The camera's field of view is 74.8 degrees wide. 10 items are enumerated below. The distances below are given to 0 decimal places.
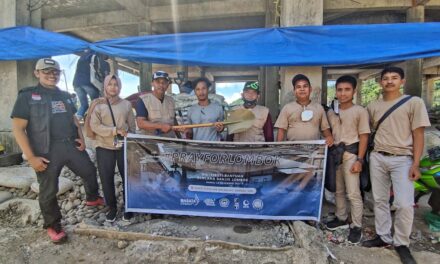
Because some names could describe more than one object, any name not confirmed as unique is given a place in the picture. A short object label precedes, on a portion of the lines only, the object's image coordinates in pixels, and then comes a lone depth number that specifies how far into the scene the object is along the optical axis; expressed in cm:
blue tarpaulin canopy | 311
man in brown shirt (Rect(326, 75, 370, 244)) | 277
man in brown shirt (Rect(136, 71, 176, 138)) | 318
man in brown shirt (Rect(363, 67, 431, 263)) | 252
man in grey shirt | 324
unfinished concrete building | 403
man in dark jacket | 272
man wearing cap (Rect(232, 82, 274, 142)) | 317
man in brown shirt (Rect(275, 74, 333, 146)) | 293
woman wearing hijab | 307
